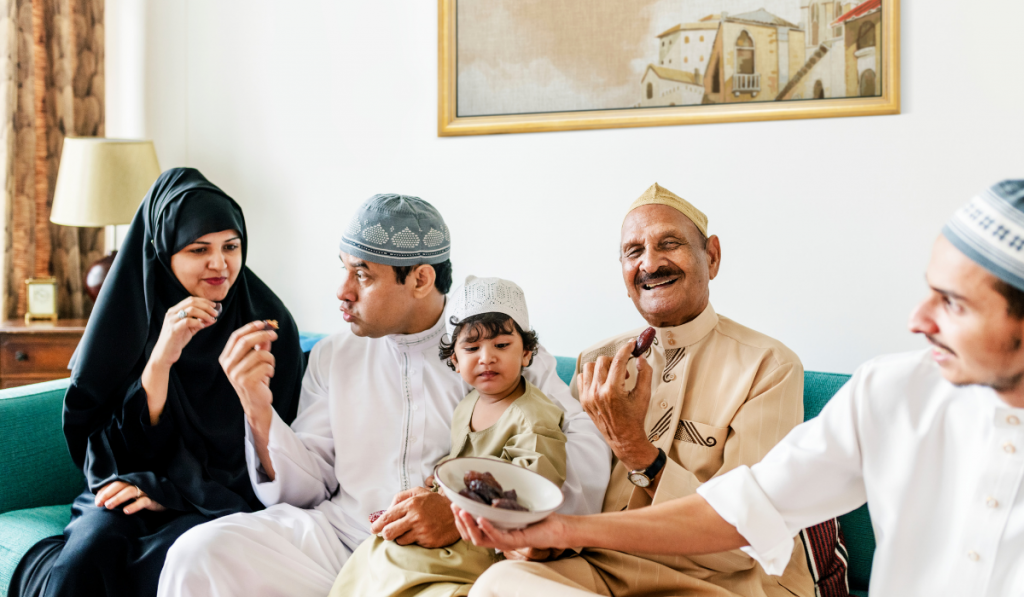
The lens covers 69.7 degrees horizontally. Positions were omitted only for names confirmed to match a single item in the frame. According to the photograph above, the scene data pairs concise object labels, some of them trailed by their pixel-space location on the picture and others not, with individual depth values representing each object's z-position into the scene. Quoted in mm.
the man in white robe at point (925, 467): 1035
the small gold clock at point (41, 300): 3236
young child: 1619
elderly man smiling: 1587
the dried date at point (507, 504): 1319
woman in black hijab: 1942
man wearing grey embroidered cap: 1885
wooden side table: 3012
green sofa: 1988
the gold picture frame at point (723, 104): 2379
